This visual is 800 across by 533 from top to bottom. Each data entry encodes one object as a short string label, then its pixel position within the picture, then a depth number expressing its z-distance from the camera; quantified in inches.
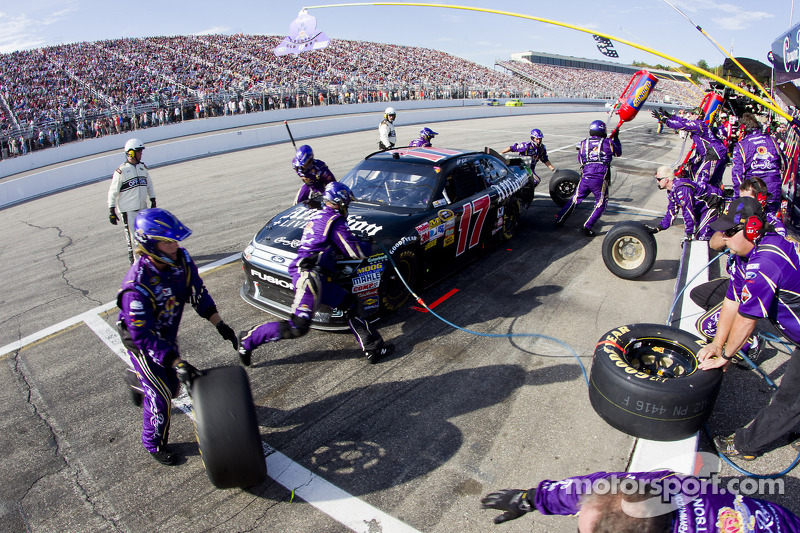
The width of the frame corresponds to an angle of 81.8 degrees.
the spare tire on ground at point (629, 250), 248.5
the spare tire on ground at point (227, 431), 112.2
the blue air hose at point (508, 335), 185.3
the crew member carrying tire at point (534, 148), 378.9
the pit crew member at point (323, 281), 163.9
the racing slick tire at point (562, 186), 386.6
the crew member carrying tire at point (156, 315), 122.4
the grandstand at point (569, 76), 2632.9
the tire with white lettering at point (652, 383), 126.1
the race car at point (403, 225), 190.1
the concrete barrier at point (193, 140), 589.3
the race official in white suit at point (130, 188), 269.8
